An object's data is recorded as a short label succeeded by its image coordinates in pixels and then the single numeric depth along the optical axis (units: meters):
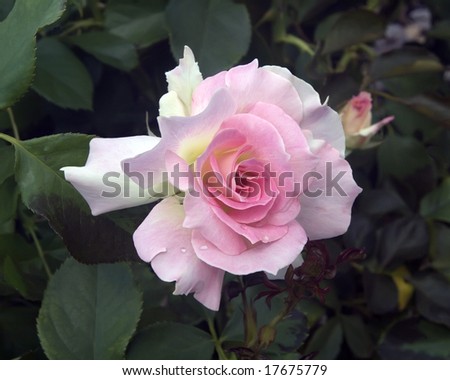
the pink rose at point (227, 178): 0.38
